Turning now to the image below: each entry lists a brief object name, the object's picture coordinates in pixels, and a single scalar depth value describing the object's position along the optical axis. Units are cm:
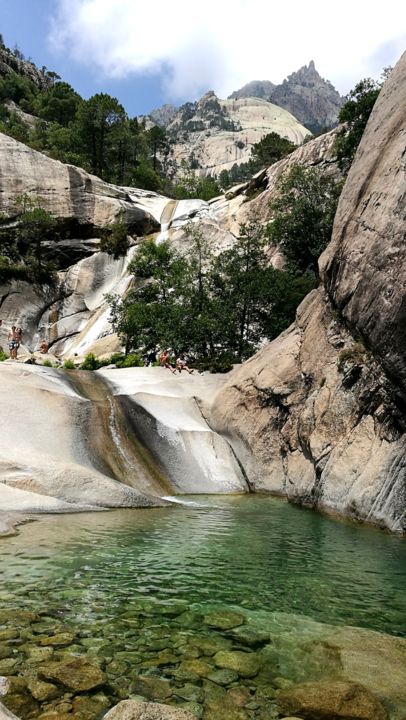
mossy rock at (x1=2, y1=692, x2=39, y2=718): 545
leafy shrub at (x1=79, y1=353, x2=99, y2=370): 3322
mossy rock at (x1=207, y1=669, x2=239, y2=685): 632
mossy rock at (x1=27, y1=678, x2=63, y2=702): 578
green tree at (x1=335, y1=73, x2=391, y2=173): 4012
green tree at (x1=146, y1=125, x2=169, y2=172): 9400
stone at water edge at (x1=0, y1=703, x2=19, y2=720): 473
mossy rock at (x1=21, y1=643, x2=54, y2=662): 655
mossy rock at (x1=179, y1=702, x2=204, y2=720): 563
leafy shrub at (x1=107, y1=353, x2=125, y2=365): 3470
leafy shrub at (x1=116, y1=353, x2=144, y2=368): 3283
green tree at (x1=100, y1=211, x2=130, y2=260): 5259
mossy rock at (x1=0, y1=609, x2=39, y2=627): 756
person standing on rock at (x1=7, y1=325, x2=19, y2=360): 2994
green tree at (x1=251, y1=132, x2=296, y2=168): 8006
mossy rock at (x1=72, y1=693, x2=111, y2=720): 552
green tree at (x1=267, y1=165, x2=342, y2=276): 3766
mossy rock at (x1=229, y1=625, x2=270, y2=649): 742
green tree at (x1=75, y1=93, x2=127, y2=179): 7000
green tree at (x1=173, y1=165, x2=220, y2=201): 7988
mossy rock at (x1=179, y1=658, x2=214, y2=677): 650
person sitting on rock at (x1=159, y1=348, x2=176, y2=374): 2935
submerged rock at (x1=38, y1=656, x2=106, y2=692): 605
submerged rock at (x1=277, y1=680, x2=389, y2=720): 561
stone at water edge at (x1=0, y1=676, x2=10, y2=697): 574
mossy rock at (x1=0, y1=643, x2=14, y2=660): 659
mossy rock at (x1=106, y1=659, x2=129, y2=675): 639
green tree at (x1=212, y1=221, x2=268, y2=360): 3238
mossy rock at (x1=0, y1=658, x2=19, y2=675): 621
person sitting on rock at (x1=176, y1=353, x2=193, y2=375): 2879
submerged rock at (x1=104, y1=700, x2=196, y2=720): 517
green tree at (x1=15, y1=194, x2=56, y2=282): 5138
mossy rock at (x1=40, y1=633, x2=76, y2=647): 696
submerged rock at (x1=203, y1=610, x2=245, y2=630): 796
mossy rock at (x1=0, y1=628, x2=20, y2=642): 706
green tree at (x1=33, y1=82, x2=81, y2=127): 9338
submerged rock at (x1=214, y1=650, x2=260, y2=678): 659
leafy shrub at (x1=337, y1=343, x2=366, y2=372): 1881
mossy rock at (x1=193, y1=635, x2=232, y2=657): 708
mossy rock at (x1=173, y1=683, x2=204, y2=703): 591
